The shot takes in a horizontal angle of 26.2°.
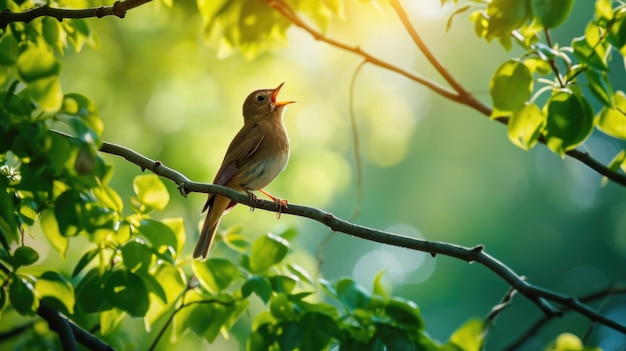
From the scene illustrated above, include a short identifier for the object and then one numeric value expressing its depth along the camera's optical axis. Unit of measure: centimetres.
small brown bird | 862
